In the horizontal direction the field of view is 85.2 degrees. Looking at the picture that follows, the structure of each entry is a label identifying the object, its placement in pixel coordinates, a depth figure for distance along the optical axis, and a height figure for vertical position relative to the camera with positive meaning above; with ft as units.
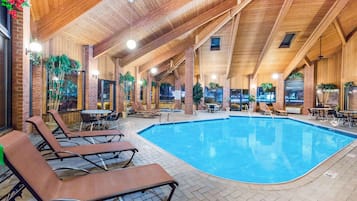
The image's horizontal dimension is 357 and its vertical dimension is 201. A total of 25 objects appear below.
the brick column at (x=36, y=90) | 19.54 +1.04
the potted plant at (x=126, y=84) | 36.70 +3.34
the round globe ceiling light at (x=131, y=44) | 20.21 +5.99
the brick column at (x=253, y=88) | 51.78 +3.47
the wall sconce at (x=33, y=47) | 13.46 +4.00
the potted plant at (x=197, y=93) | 42.93 +1.72
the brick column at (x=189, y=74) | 38.09 +5.30
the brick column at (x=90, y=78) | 27.43 +3.23
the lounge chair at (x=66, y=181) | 5.08 -2.87
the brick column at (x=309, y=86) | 42.98 +3.40
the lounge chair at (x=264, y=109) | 44.15 -1.85
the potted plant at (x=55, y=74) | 19.85 +2.84
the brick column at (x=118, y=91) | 36.24 +1.72
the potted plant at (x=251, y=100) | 49.39 +0.24
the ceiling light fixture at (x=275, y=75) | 45.98 +6.11
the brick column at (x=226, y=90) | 53.47 +3.00
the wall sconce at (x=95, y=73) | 28.34 +3.96
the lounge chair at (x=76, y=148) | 9.79 -2.74
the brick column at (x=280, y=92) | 47.52 +2.22
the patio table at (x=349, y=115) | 27.81 -2.12
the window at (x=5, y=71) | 11.43 +1.73
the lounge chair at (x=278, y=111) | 43.06 -2.23
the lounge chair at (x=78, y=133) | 14.57 -2.58
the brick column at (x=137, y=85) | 43.65 +3.50
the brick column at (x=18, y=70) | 12.28 +1.91
